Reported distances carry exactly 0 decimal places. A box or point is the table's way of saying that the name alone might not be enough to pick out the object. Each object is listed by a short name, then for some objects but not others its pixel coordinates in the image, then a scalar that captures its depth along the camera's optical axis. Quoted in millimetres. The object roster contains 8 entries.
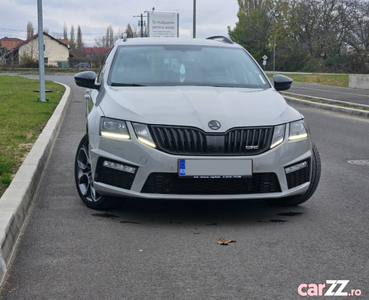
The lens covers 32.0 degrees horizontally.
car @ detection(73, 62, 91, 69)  86688
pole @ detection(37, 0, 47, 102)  19406
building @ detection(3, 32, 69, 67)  102375
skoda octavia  4848
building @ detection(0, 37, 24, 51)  141750
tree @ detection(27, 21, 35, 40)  139875
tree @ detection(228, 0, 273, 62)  86688
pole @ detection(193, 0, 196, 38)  55262
